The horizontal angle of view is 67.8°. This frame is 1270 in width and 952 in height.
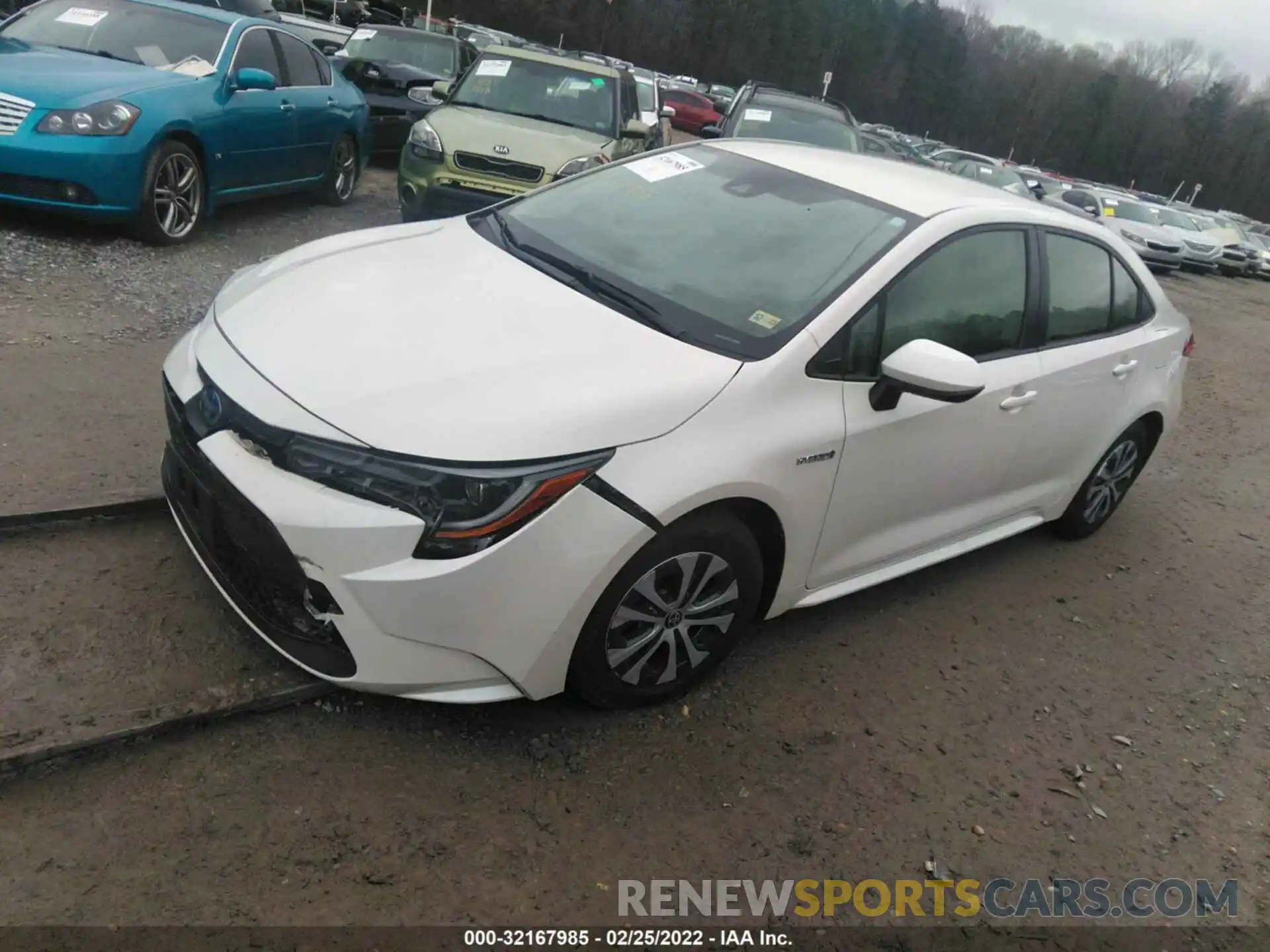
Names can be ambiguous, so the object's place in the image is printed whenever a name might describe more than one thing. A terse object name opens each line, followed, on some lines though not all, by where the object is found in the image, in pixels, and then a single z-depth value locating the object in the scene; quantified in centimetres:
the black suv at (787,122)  1053
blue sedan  560
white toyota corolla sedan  235
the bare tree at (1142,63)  9462
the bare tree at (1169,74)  9256
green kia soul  711
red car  3312
